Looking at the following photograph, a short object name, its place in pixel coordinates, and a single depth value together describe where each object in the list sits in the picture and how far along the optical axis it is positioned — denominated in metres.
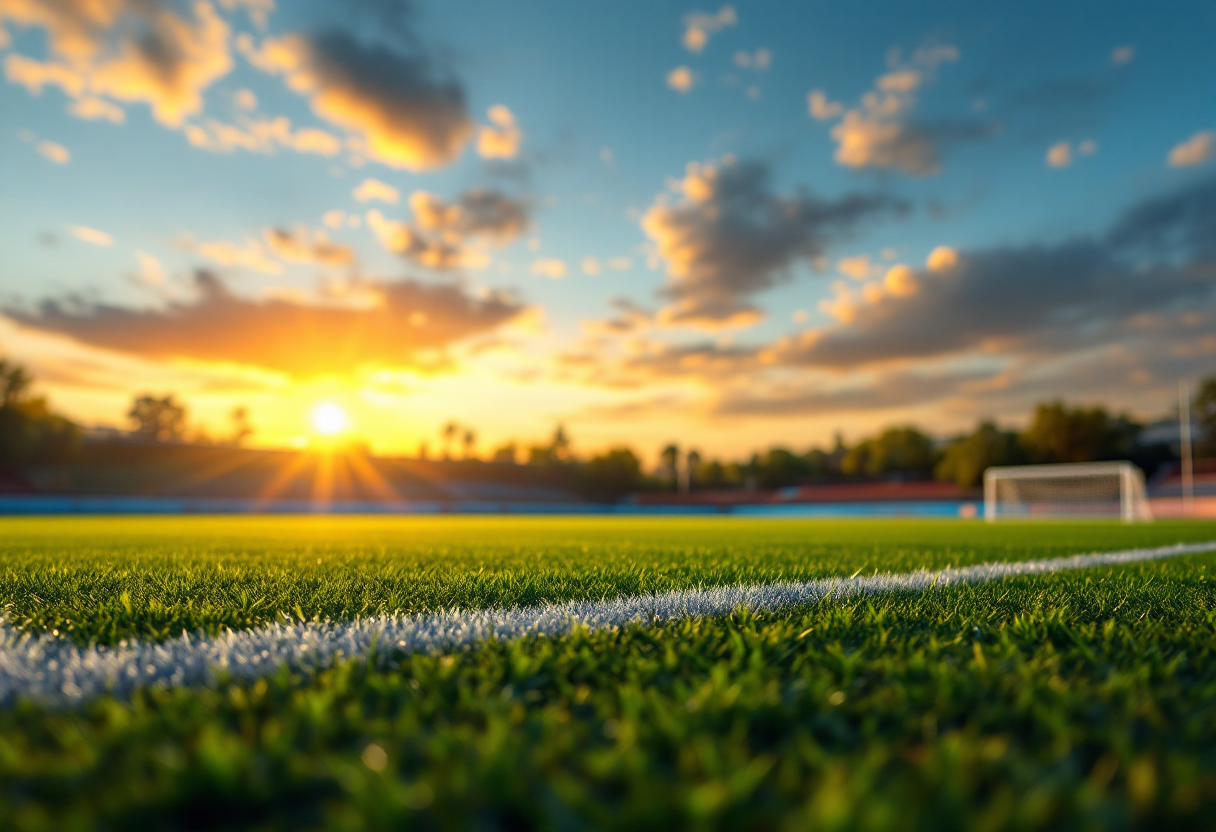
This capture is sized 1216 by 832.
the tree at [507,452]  102.25
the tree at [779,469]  80.06
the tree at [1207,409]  55.88
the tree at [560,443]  101.38
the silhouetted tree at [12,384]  49.06
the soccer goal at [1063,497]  35.56
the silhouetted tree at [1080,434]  55.94
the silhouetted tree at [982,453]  58.81
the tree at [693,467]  89.94
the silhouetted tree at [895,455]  73.12
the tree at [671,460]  105.43
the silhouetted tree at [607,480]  75.19
